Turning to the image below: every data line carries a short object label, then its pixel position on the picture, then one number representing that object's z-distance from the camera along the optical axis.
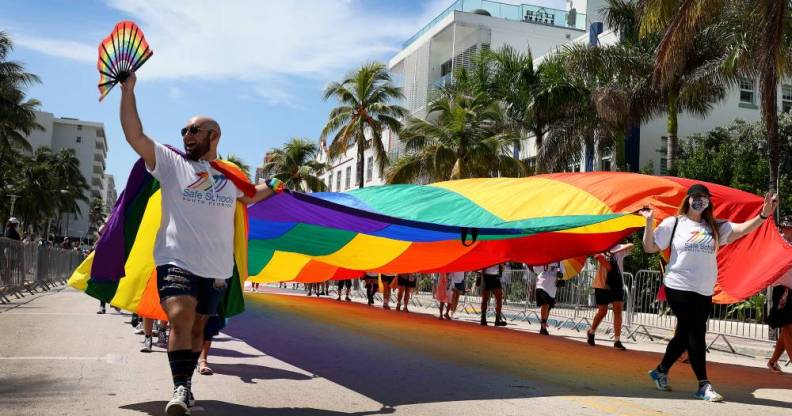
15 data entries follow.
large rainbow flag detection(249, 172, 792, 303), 8.98
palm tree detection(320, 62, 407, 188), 38.84
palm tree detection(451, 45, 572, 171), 28.94
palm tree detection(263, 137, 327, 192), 55.88
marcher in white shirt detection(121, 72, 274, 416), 4.82
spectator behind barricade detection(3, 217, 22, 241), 18.41
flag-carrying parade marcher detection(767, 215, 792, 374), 9.48
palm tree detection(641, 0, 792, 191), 14.98
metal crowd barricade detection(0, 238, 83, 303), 17.41
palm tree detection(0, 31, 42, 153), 56.31
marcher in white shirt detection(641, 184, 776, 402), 7.15
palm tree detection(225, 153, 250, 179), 73.56
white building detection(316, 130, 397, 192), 50.59
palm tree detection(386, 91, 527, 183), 31.91
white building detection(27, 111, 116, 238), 135.62
